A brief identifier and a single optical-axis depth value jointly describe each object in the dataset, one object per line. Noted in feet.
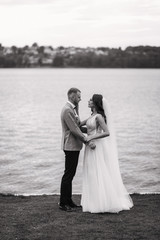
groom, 26.81
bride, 27.17
